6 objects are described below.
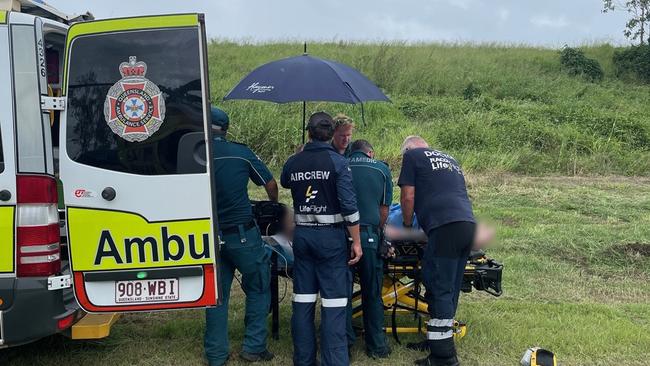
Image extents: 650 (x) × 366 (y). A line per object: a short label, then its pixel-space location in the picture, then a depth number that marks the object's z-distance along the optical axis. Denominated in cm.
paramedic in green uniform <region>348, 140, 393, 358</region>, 416
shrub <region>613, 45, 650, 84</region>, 2255
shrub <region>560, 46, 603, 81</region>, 2244
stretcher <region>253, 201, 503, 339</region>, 442
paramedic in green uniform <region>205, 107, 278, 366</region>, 397
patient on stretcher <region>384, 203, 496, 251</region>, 434
